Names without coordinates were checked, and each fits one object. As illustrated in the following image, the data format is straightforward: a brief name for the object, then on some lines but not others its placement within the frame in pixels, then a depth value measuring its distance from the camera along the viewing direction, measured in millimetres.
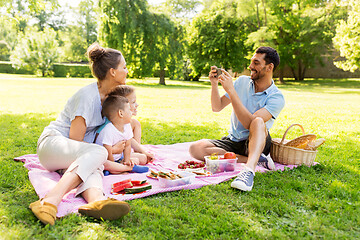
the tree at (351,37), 16219
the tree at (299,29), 22500
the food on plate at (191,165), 3777
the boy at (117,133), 3309
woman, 2328
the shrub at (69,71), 30844
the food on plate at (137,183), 3066
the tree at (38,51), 28562
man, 3467
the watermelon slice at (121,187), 2953
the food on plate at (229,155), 3664
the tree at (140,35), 18344
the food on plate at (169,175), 3098
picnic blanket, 2676
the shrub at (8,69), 33750
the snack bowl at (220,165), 3607
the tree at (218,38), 24906
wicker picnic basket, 3826
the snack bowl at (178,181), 3070
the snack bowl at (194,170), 3533
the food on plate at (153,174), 3380
